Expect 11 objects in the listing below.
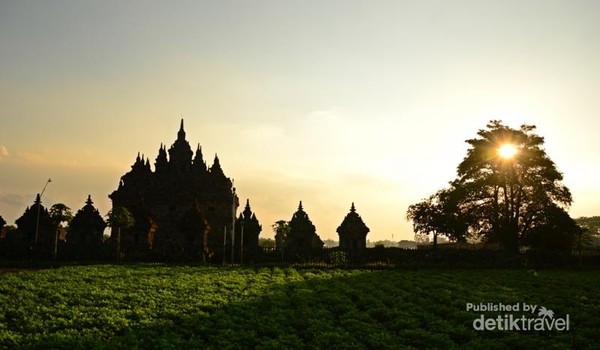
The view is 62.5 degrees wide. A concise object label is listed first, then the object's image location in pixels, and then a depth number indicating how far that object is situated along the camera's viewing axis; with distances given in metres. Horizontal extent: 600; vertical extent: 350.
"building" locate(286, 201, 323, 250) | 56.22
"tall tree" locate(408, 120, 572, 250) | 49.44
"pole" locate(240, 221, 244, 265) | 39.83
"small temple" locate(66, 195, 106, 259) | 48.19
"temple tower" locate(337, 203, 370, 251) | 54.78
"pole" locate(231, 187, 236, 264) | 40.25
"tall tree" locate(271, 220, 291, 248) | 63.03
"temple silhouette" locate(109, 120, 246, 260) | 60.38
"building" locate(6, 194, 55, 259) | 42.62
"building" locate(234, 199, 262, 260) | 60.72
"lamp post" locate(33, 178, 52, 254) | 36.96
